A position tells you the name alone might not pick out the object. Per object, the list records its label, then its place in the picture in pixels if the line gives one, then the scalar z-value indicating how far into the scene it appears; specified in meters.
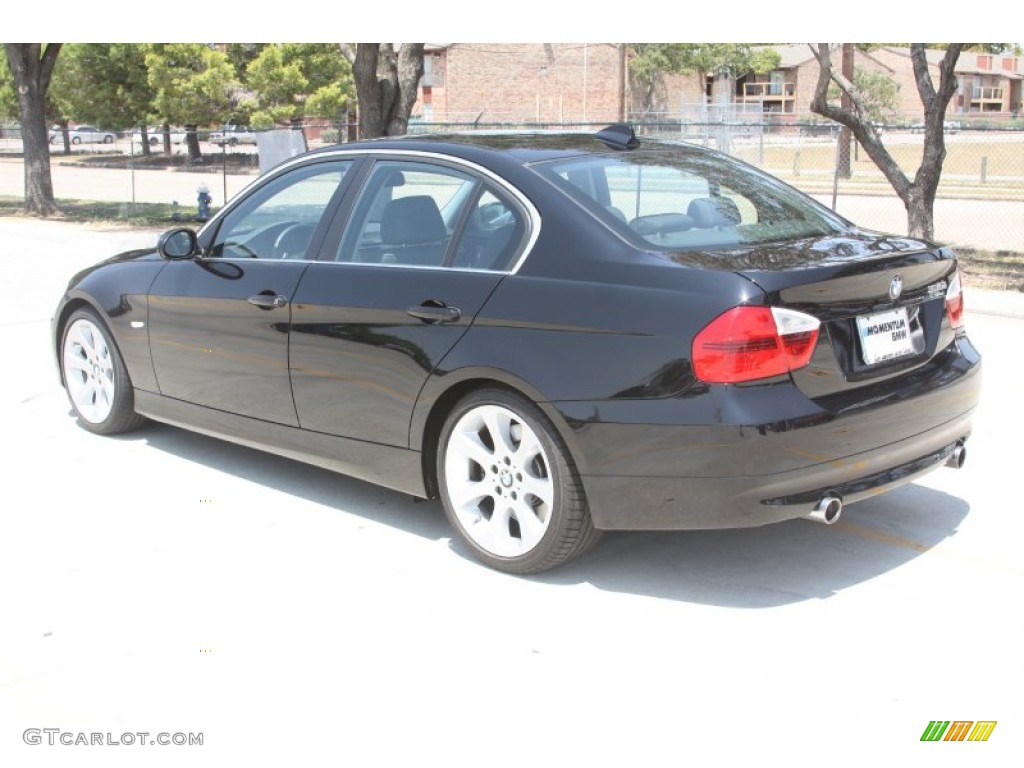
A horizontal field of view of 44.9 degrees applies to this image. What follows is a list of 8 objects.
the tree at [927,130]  14.74
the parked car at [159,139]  52.16
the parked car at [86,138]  65.88
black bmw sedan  4.22
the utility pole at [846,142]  25.81
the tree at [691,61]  66.38
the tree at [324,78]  42.03
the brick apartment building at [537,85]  68.50
